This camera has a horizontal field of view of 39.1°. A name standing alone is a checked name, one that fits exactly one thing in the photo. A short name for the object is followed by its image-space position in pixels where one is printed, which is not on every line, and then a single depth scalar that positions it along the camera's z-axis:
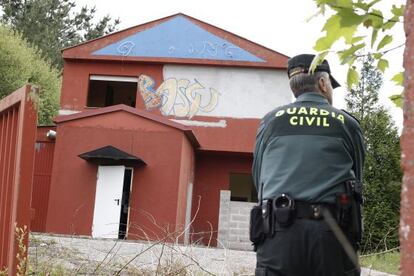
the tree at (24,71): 30.78
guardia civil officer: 2.62
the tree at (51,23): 41.00
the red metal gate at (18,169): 3.45
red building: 19.70
